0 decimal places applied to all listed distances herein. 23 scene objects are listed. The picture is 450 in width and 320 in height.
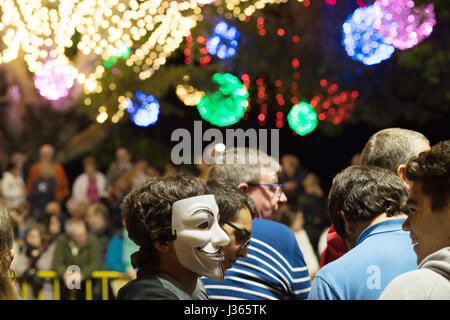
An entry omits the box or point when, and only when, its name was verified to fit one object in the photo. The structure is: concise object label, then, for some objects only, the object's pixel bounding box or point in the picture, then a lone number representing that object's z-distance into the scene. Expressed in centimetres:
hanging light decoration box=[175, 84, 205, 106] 1109
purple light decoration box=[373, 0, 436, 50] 975
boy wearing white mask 231
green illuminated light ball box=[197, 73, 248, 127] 1086
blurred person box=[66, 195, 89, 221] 820
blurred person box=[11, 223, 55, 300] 637
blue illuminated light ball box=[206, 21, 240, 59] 1134
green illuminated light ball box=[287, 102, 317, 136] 1177
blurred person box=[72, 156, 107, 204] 898
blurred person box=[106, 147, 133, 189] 918
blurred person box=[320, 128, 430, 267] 343
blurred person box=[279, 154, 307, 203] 856
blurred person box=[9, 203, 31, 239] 765
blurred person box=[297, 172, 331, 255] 782
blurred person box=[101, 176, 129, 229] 776
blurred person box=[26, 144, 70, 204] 916
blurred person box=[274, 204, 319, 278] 654
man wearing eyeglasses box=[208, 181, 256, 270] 275
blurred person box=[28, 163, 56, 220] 885
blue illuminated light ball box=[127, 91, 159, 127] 1126
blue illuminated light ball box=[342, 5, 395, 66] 1007
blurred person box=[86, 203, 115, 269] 731
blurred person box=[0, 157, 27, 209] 891
